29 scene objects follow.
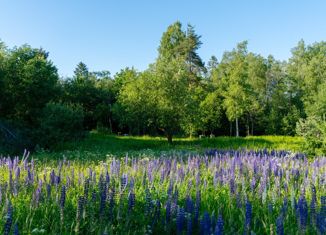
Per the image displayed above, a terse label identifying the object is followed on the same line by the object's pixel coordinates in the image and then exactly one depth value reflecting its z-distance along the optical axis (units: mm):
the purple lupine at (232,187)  5340
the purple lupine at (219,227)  3046
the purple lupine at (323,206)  4353
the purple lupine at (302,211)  3992
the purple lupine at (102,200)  4137
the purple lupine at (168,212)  4152
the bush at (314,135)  12875
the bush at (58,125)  19031
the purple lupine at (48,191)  4808
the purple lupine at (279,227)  3336
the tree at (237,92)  46312
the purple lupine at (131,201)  4293
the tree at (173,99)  27594
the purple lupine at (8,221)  2981
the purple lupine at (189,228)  3694
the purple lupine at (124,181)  5175
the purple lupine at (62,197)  4074
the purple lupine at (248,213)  3736
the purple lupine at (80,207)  3924
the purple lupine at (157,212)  4328
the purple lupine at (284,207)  4420
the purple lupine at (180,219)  3824
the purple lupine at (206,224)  3466
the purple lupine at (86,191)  4382
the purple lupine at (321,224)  3839
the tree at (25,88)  22078
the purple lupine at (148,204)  4490
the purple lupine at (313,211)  4366
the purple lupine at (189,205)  4303
